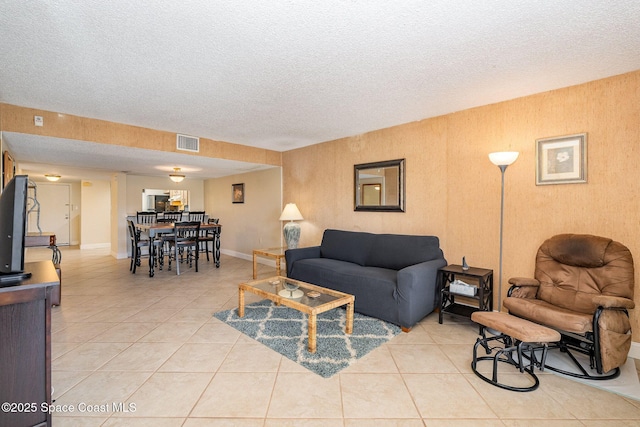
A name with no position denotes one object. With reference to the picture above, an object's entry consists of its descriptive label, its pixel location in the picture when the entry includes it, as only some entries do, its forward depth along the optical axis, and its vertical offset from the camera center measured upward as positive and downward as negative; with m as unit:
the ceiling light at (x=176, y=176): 6.61 +0.79
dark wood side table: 2.80 -0.79
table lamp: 4.86 -0.25
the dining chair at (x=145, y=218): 6.95 -0.18
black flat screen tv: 1.37 -0.08
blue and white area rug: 2.28 -1.15
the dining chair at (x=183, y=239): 5.19 -0.53
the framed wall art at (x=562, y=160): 2.59 +0.49
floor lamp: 2.71 +0.51
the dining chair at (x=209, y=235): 6.01 -0.57
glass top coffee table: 2.39 -0.81
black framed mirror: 3.91 +0.37
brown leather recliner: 2.00 -0.67
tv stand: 1.34 -0.68
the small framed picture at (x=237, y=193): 6.91 +0.44
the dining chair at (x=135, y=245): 5.22 -0.66
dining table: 5.12 -0.42
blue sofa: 2.80 -0.68
